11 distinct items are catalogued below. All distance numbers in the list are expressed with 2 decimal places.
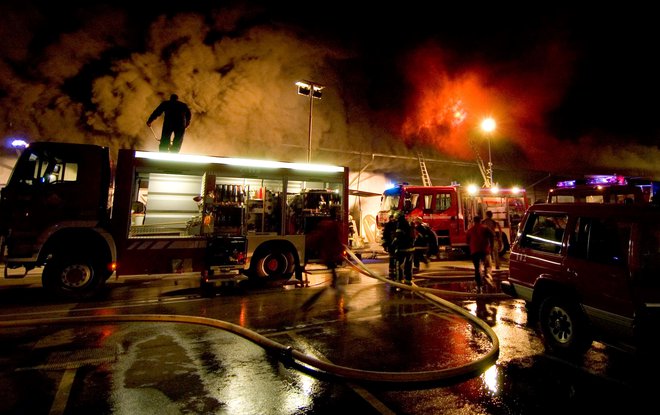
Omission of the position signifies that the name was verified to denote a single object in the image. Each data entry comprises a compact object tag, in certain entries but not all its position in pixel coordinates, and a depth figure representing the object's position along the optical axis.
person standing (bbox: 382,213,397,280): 8.29
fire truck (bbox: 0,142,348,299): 6.41
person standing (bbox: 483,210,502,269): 9.14
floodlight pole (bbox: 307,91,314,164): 12.86
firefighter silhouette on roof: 8.48
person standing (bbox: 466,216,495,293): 7.96
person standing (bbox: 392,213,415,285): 7.91
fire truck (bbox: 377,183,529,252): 12.12
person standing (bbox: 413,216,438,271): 10.73
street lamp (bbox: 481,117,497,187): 14.88
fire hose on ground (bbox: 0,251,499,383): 3.13
